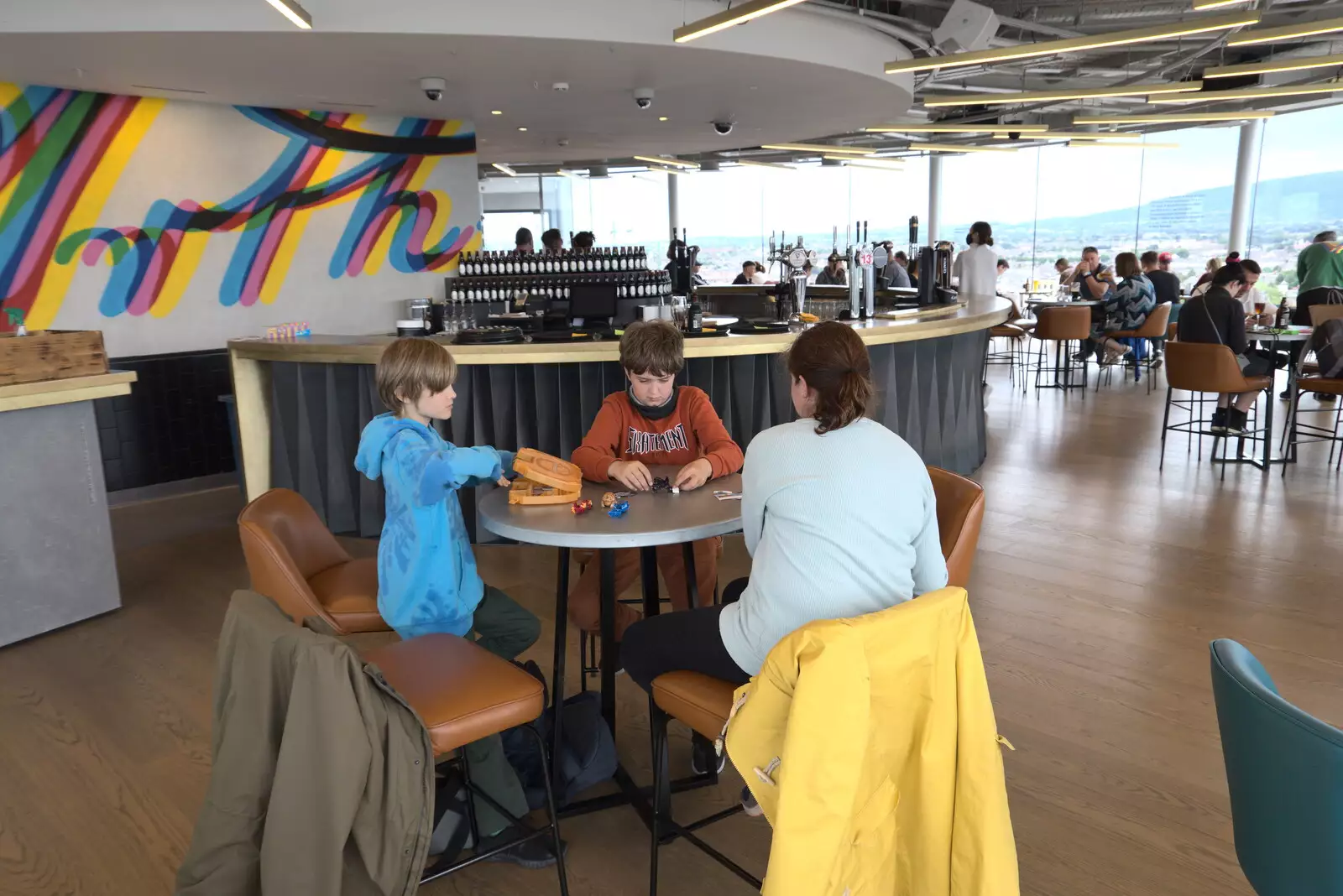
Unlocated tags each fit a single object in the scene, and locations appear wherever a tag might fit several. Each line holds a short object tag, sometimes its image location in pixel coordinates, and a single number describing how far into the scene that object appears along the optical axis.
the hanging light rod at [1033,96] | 8.52
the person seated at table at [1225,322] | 6.34
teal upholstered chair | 1.14
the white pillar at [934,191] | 16.12
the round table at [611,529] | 2.15
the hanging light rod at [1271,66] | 7.46
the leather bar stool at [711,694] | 1.95
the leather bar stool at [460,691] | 1.89
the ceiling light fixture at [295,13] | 4.39
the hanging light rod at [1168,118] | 10.12
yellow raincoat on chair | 1.51
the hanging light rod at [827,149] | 12.16
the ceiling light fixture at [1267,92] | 9.01
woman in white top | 8.26
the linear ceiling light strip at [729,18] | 5.11
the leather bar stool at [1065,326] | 9.72
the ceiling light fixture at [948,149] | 12.84
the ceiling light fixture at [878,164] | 14.63
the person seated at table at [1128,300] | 9.84
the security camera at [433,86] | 6.53
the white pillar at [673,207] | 18.17
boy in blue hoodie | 2.35
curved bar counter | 4.85
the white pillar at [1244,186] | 12.65
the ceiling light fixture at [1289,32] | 6.51
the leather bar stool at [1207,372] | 5.98
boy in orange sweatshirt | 2.86
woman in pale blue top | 1.81
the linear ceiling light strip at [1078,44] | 6.46
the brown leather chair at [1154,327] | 9.91
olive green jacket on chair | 1.63
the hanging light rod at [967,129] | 10.33
